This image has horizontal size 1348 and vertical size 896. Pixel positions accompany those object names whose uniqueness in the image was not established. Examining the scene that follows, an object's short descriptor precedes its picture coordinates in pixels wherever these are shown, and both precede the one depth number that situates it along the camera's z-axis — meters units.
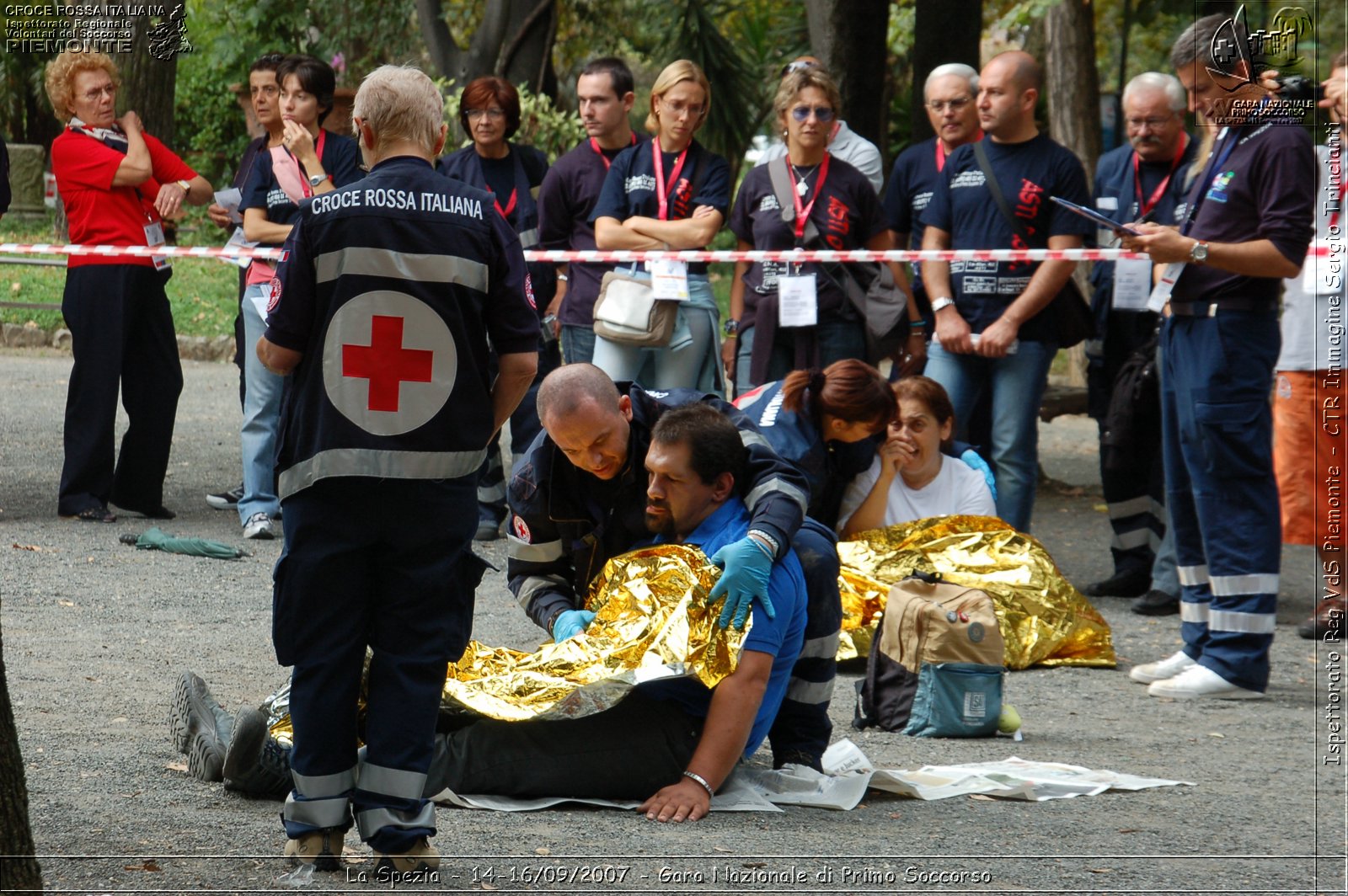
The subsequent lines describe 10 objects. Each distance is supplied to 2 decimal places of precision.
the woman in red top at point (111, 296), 15.30
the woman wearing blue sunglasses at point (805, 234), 14.70
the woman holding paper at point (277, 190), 15.15
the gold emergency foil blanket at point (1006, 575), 12.34
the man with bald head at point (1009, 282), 14.23
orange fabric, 14.32
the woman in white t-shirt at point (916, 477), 12.52
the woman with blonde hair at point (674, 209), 14.96
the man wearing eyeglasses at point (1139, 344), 14.80
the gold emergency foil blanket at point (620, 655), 7.77
